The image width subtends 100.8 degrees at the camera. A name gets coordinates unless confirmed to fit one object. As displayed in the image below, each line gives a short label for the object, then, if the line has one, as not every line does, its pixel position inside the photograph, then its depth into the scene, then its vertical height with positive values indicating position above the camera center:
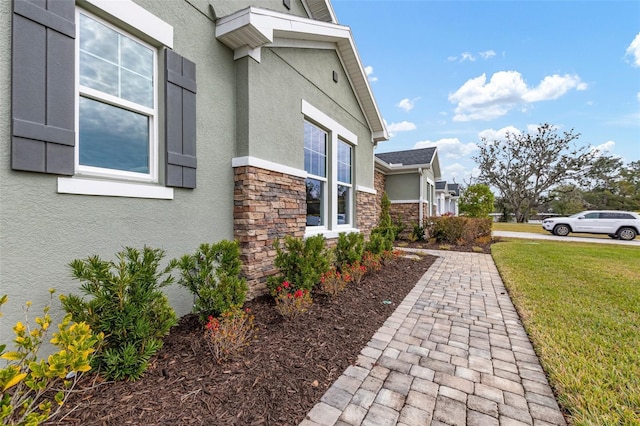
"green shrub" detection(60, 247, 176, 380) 2.23 -0.87
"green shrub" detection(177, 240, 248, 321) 3.09 -0.83
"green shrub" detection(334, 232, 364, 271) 5.80 -0.83
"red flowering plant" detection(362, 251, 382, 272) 6.32 -1.18
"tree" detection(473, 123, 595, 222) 31.52 +6.25
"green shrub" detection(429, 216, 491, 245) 12.91 -0.81
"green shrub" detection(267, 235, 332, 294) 4.22 -0.84
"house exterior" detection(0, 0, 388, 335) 2.26 +1.00
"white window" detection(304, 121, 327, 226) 6.16 +1.02
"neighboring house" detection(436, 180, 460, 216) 22.62 +1.56
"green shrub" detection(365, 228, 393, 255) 7.01 -0.86
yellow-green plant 1.27 -0.79
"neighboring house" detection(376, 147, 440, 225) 14.33 +1.58
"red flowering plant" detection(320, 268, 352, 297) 4.63 -1.27
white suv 16.03 -0.70
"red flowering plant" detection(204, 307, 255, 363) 2.68 -1.29
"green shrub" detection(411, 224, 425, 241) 13.91 -1.06
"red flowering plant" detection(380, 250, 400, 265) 7.49 -1.27
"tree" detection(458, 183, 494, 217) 17.61 +0.80
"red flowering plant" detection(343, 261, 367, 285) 5.52 -1.23
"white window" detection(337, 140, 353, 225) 7.57 +0.84
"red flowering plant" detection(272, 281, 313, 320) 3.67 -1.27
